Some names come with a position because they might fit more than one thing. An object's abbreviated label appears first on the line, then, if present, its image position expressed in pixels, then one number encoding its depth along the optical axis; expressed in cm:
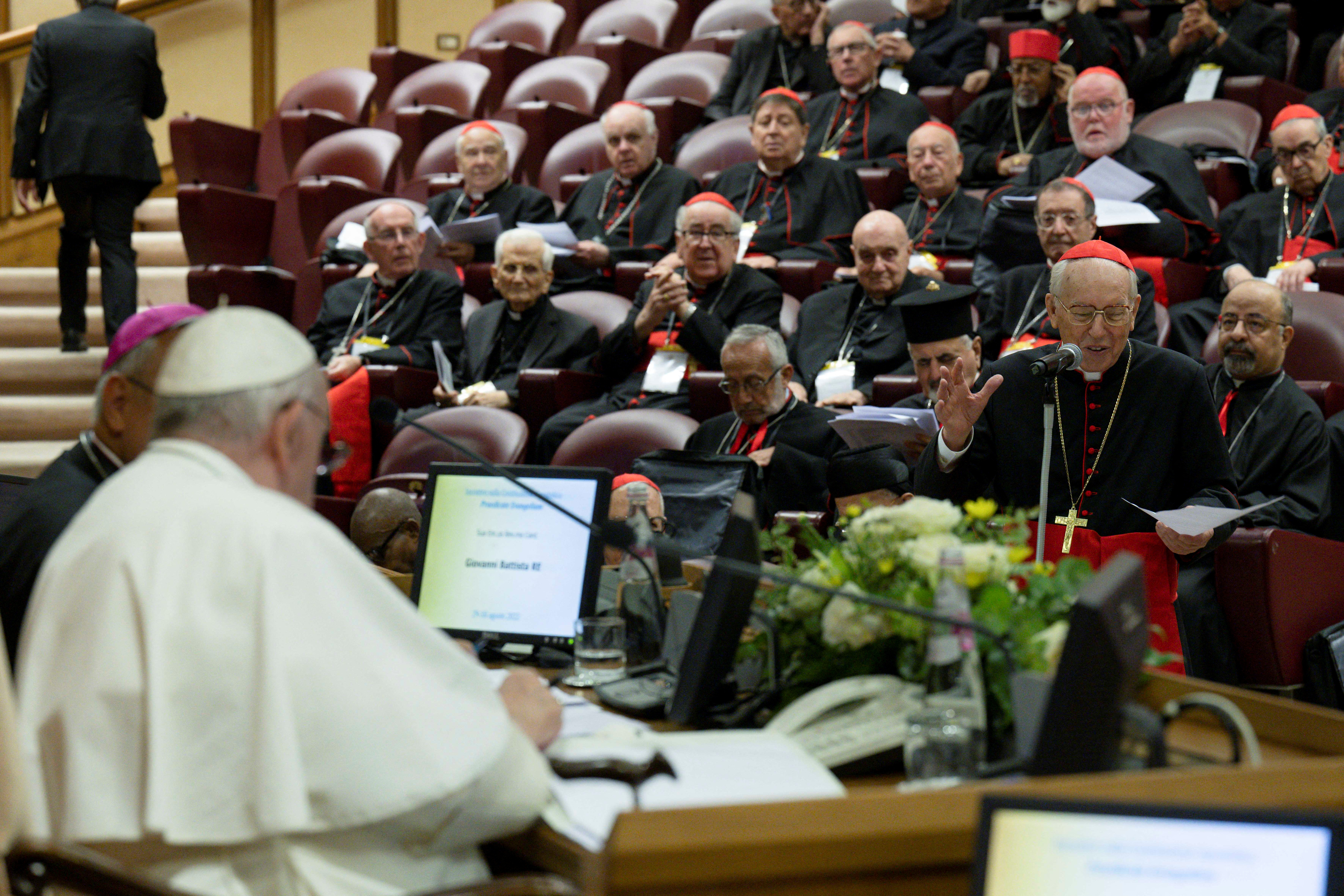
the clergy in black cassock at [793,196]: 1106
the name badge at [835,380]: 920
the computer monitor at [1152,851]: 236
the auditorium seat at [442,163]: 1302
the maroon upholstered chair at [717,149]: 1286
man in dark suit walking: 1165
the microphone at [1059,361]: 485
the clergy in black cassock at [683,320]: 948
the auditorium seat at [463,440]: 881
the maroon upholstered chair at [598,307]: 1101
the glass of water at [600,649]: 430
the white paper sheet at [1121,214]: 916
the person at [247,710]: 267
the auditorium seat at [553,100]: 1380
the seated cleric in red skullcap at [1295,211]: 960
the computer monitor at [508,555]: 475
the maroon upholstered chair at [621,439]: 850
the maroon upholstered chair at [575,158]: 1360
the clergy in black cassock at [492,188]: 1221
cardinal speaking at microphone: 594
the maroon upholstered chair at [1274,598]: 660
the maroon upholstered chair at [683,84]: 1373
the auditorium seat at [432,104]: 1434
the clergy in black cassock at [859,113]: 1220
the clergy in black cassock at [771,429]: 779
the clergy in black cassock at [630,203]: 1167
